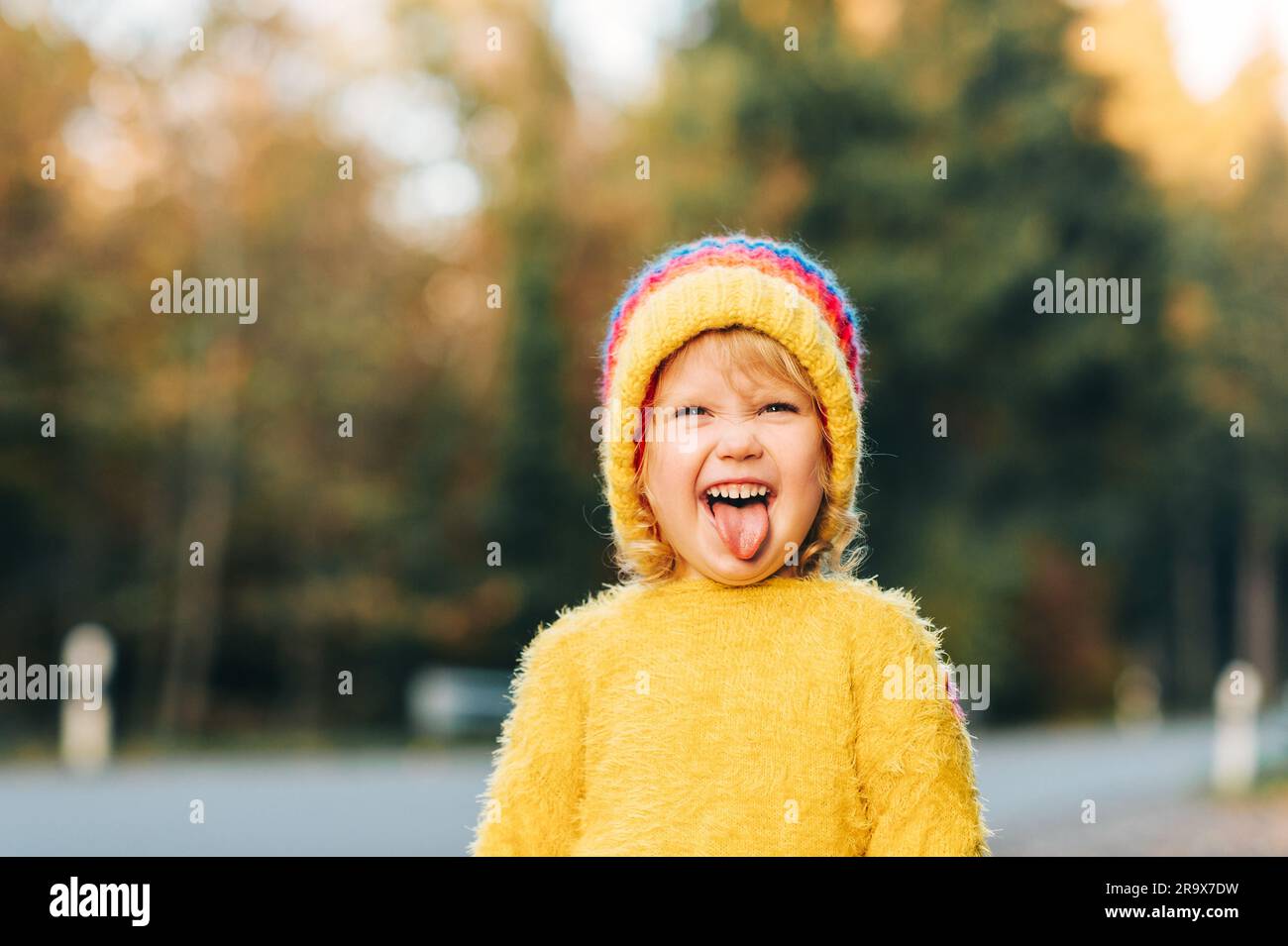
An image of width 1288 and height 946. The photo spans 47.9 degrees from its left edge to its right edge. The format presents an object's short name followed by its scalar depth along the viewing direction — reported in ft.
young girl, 7.43
